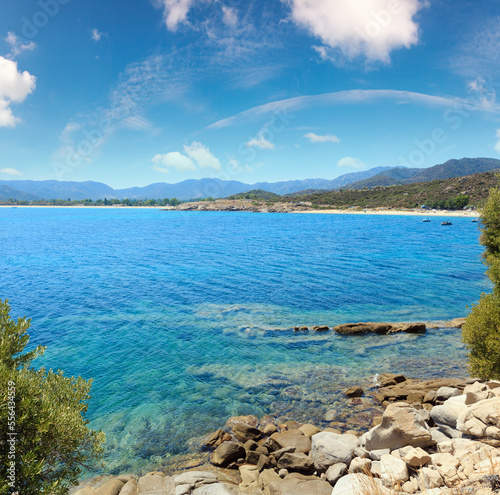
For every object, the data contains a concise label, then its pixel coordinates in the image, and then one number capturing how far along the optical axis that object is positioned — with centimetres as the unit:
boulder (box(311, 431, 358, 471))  1388
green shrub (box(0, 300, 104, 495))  826
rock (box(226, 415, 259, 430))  1869
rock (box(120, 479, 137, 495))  1375
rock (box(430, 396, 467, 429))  1437
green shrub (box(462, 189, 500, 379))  1848
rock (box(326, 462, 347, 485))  1294
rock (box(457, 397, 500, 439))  1152
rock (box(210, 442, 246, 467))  1572
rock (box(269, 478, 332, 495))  1229
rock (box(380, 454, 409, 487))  1015
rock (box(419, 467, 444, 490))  944
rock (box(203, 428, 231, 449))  1728
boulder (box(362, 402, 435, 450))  1271
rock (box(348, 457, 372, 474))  1211
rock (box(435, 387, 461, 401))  1894
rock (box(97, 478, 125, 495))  1385
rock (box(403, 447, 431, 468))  1075
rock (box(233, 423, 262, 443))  1748
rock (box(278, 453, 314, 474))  1420
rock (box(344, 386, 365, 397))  2133
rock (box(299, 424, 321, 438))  1712
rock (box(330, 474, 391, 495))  869
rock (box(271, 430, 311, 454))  1572
